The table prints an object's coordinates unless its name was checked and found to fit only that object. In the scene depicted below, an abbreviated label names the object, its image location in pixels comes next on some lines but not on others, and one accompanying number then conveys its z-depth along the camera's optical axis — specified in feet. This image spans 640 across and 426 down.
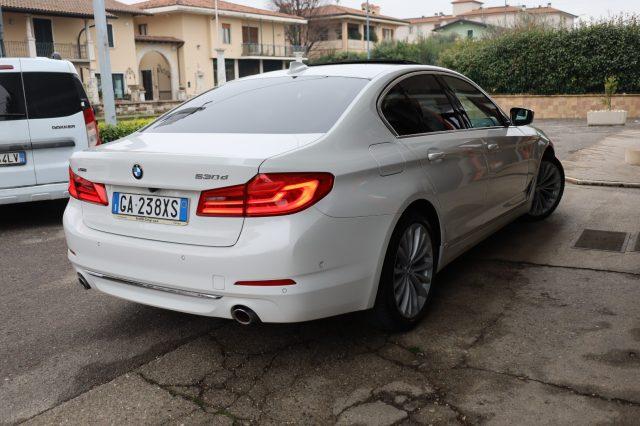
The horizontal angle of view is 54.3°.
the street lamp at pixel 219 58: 160.15
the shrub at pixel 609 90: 67.10
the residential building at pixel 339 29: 212.64
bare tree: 209.46
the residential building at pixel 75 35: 124.67
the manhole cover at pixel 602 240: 18.17
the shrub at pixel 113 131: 34.45
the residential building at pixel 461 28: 243.60
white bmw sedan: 9.67
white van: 21.57
